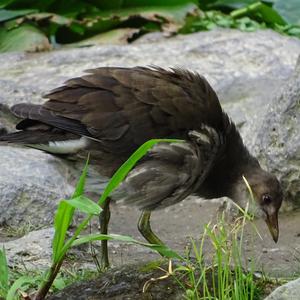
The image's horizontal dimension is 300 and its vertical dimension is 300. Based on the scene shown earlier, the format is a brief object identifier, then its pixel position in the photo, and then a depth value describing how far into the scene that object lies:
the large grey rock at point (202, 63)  16.78
